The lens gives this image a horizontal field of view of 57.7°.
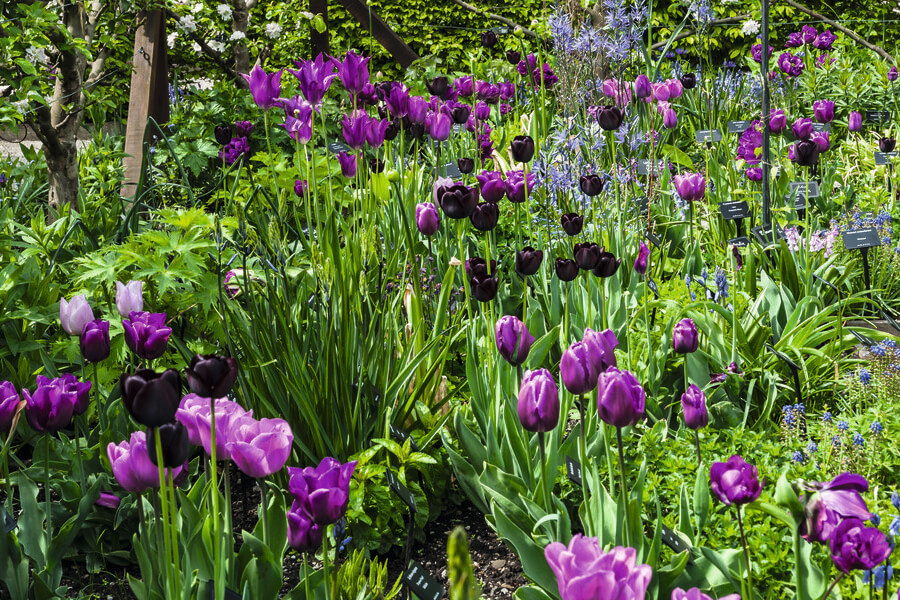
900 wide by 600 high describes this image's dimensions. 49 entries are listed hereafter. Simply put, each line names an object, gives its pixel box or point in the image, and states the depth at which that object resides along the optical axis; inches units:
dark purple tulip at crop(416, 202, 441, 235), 95.0
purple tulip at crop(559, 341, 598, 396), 54.6
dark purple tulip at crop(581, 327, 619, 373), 55.9
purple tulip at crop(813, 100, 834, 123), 142.7
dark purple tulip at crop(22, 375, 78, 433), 61.2
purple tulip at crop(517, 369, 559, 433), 55.7
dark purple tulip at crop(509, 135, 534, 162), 96.1
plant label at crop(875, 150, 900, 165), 151.7
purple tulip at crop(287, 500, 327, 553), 48.2
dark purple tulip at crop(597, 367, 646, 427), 51.2
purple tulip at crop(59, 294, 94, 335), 69.8
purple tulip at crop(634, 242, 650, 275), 99.0
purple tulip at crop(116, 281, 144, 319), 73.4
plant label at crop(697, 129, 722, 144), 141.6
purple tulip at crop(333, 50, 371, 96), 102.4
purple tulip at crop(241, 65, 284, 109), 97.6
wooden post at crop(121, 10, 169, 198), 186.2
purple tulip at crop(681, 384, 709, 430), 65.2
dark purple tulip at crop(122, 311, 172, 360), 64.1
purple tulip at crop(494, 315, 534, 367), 67.8
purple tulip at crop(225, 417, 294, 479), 49.3
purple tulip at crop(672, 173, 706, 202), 112.8
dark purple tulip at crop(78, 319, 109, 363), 66.0
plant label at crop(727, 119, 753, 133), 161.7
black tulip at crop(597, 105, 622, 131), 107.0
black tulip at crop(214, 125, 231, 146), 128.6
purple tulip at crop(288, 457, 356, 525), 46.4
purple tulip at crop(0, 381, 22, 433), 61.7
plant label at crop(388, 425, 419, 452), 79.0
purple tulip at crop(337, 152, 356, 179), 114.4
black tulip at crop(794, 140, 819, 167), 111.4
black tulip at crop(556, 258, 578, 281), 77.9
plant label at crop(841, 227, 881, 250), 101.3
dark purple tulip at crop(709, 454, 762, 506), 48.4
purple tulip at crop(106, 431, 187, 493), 49.0
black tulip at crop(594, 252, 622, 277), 78.5
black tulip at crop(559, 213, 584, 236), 92.4
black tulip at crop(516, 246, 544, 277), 80.7
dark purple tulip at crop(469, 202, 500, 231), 86.0
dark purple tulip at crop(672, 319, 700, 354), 75.1
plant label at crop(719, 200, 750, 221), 113.4
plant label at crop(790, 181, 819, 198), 128.1
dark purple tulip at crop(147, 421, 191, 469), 43.9
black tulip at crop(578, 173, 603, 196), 98.1
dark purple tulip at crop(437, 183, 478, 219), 86.9
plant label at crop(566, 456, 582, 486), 66.8
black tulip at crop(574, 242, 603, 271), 77.7
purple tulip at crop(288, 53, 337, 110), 93.8
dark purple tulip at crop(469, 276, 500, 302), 78.1
